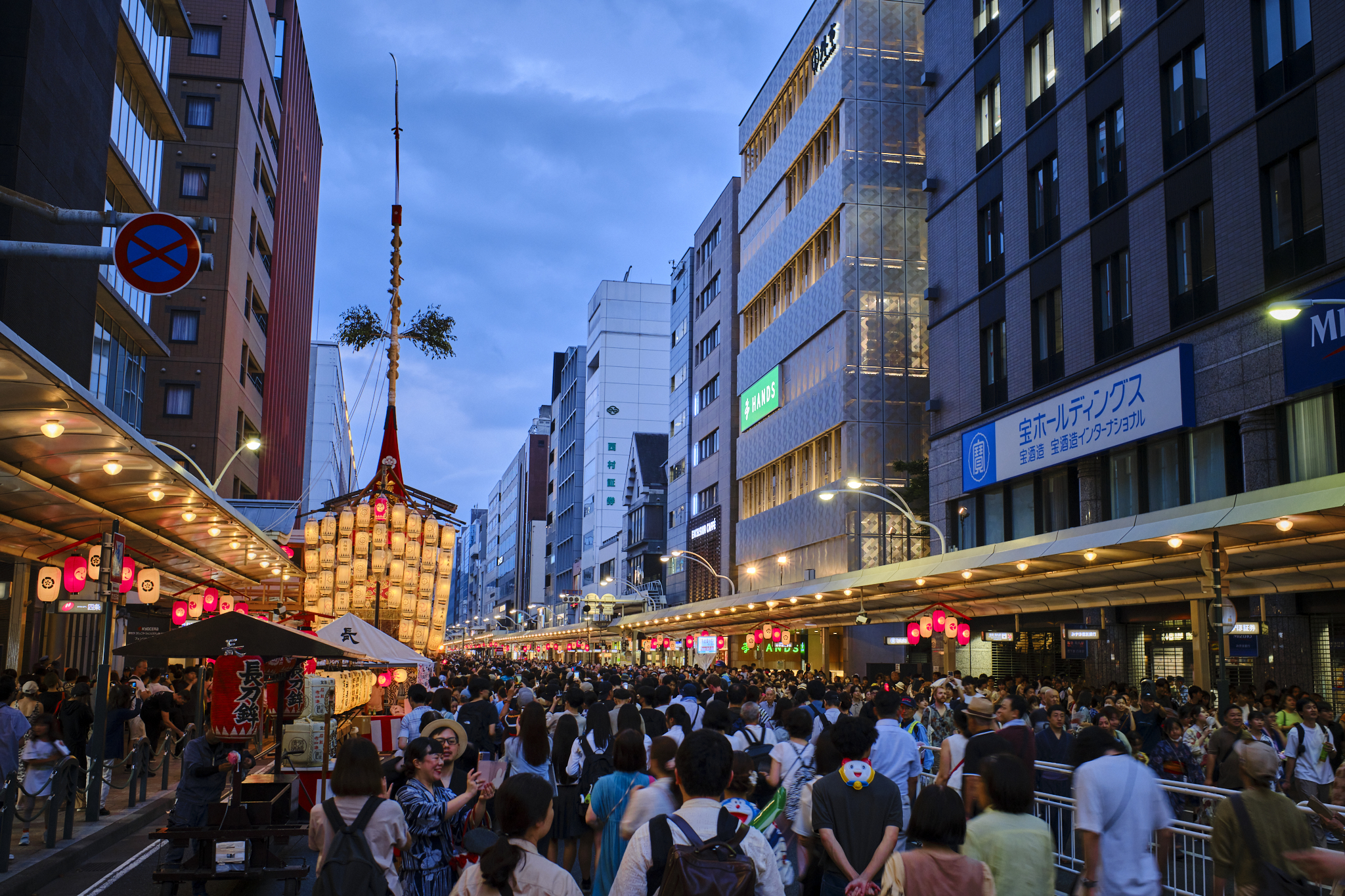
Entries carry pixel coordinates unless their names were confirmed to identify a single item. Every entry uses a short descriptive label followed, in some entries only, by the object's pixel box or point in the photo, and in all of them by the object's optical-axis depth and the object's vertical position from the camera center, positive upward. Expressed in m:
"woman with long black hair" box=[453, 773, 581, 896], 4.68 -0.94
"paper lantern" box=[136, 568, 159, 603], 21.94 +0.49
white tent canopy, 16.97 -0.39
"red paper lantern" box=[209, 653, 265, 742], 11.77 -0.87
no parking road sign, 9.52 +2.89
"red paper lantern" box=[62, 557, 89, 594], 20.02 +0.60
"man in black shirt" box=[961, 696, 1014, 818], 7.77 -0.80
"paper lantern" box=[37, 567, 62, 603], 20.55 +0.47
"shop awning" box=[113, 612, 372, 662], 11.34 -0.27
